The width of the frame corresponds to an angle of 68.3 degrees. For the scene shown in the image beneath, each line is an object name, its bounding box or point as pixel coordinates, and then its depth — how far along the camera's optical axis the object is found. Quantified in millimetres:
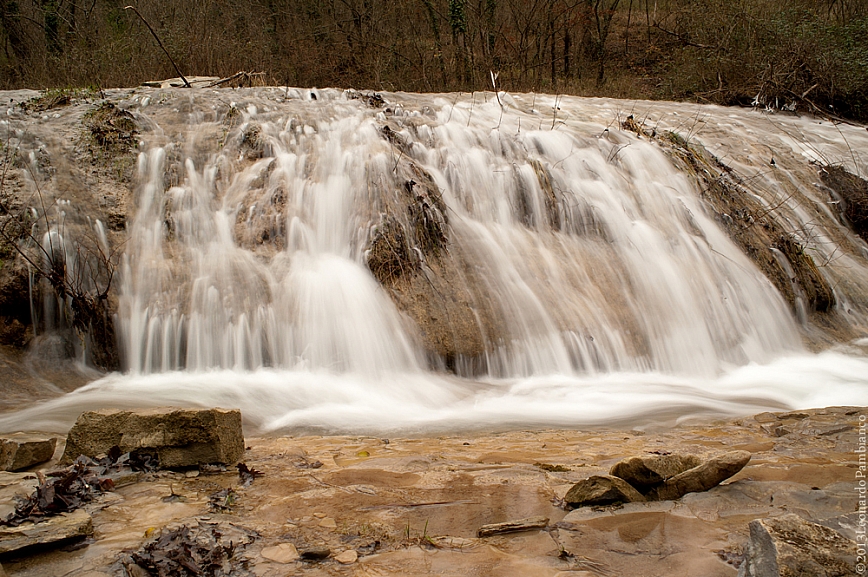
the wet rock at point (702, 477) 2688
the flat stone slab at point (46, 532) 2137
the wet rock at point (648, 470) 2701
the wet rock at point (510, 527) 2452
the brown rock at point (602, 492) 2609
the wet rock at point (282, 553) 2244
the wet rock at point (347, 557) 2240
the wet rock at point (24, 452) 2958
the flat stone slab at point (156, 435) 3049
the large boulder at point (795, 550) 1717
